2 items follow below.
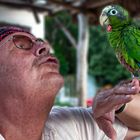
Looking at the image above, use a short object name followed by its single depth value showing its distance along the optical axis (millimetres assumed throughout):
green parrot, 1185
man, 1151
